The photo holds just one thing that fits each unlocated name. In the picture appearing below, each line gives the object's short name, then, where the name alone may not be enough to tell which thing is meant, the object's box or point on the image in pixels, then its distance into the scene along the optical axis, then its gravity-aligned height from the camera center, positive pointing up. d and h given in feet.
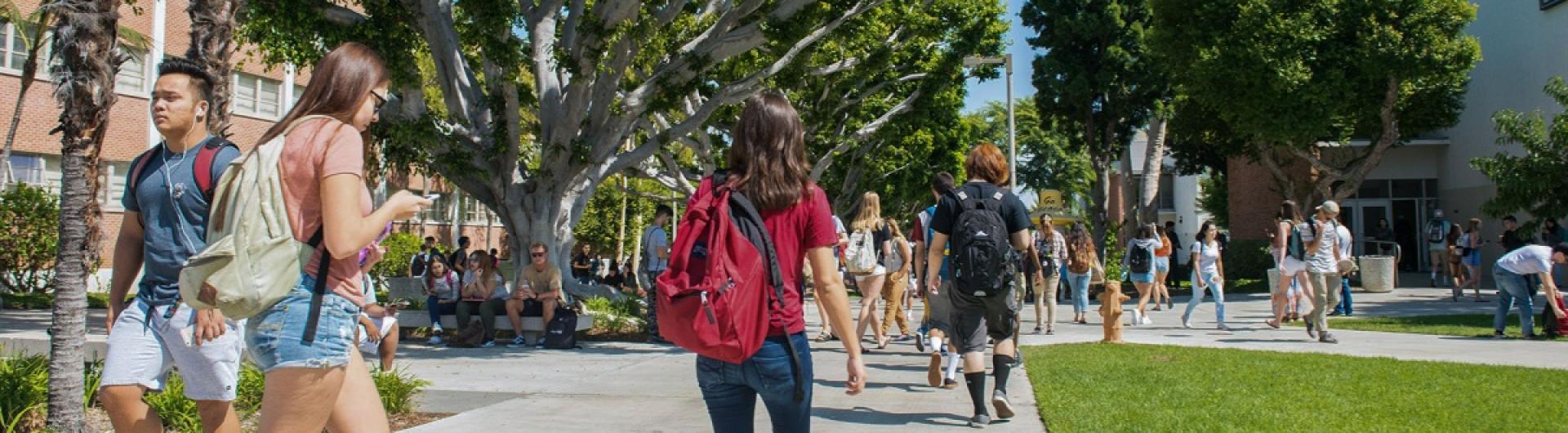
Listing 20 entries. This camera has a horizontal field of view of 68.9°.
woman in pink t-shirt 9.66 +0.28
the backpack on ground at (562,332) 40.34 -2.46
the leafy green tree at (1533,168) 55.01 +5.03
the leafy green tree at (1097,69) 98.37 +17.33
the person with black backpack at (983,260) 21.34 +0.11
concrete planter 72.64 -0.31
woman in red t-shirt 10.98 +0.15
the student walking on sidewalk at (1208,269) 46.91 -0.06
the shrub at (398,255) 95.91 +0.53
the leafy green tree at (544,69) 41.81 +7.61
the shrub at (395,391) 22.11 -2.55
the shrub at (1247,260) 98.37 +0.70
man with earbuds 12.35 -0.19
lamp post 70.79 +8.70
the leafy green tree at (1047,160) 170.30 +15.96
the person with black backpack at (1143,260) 47.16 +0.30
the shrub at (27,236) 66.03 +1.27
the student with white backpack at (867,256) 34.99 +0.27
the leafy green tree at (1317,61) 75.05 +13.83
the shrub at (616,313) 47.14 -2.16
